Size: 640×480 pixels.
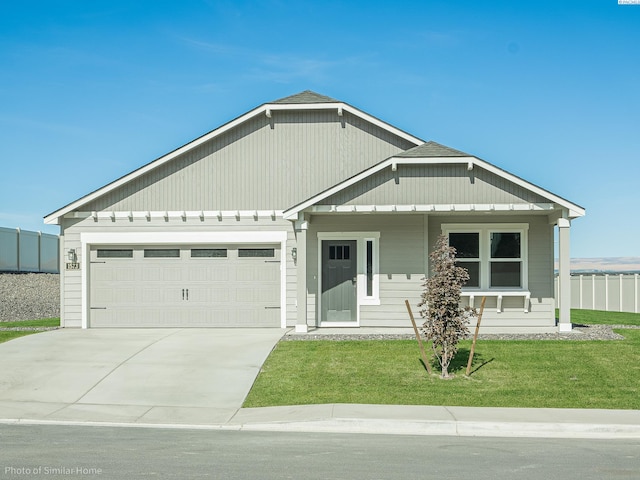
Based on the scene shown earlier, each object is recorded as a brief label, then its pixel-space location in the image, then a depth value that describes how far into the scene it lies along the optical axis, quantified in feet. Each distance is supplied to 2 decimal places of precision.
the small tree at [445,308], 44.83
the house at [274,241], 64.80
